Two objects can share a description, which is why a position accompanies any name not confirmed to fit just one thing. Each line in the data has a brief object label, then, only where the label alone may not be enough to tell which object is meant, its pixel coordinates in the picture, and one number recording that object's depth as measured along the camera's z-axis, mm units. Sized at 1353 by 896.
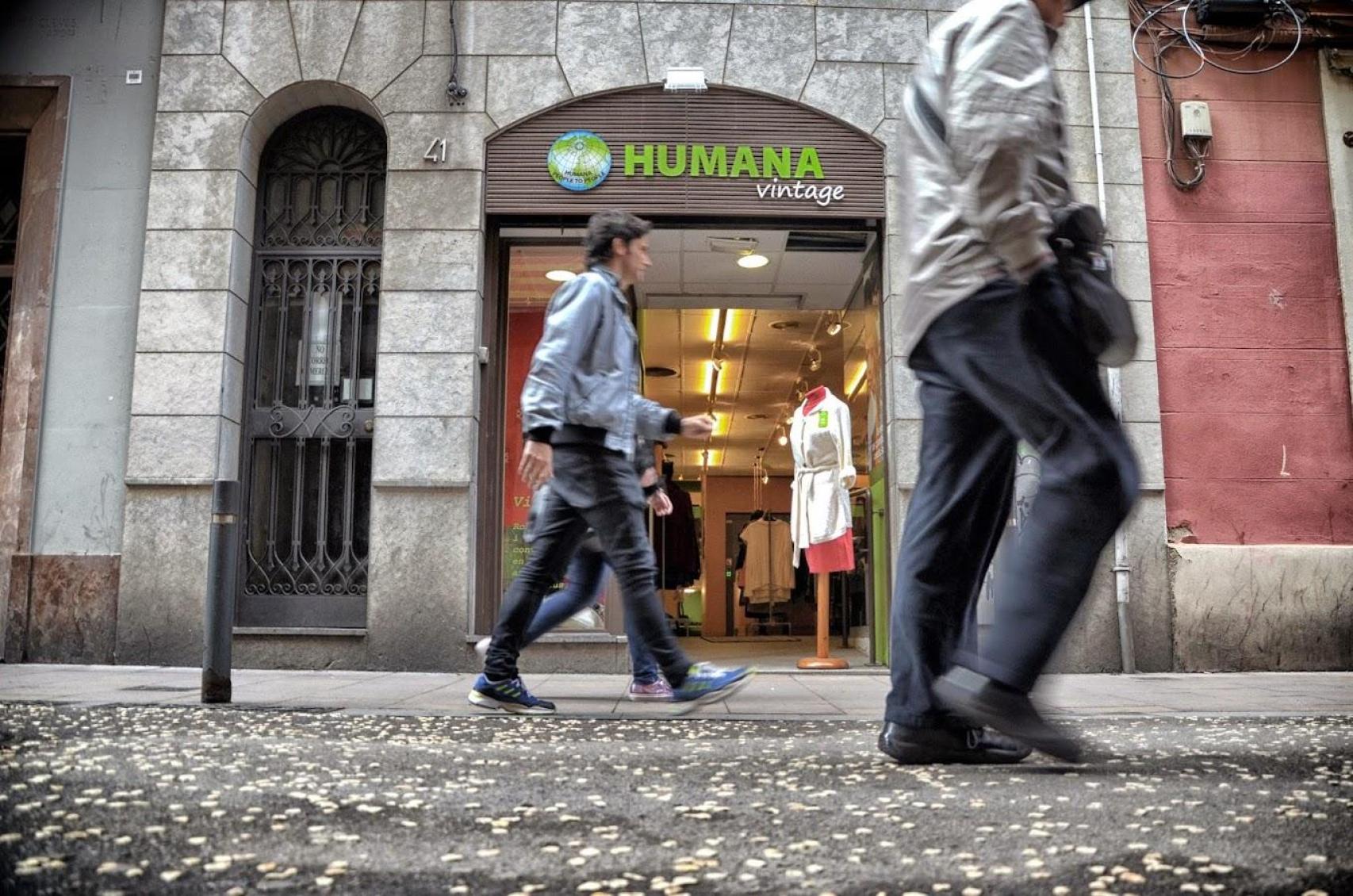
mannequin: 8281
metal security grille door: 7863
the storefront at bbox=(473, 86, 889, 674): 7957
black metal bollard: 4688
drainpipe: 7461
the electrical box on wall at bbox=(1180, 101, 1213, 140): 8039
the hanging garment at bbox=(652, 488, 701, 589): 12789
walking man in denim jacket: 4199
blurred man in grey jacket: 2402
